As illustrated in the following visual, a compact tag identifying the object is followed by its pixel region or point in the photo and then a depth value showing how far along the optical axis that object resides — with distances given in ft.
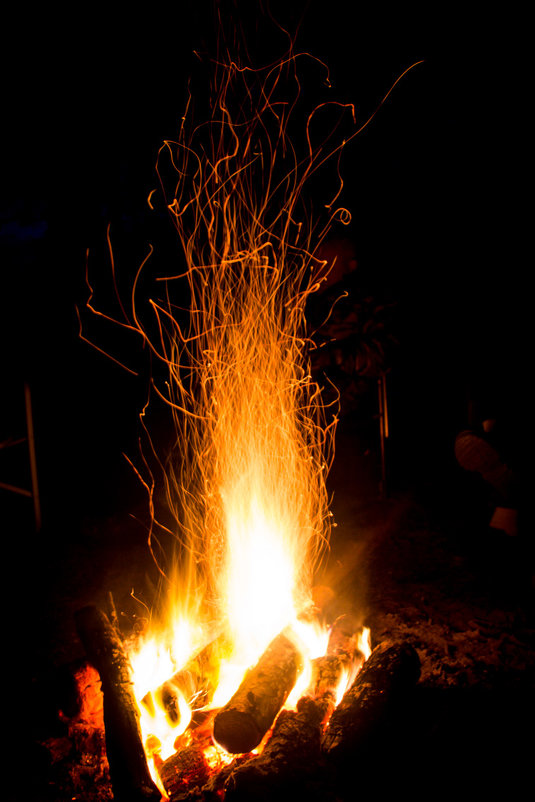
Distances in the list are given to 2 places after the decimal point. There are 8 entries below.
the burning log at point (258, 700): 7.82
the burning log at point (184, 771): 7.57
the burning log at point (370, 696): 7.34
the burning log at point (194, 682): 8.74
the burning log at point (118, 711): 7.19
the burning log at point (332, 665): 8.90
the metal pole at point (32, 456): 17.57
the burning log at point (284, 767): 6.55
